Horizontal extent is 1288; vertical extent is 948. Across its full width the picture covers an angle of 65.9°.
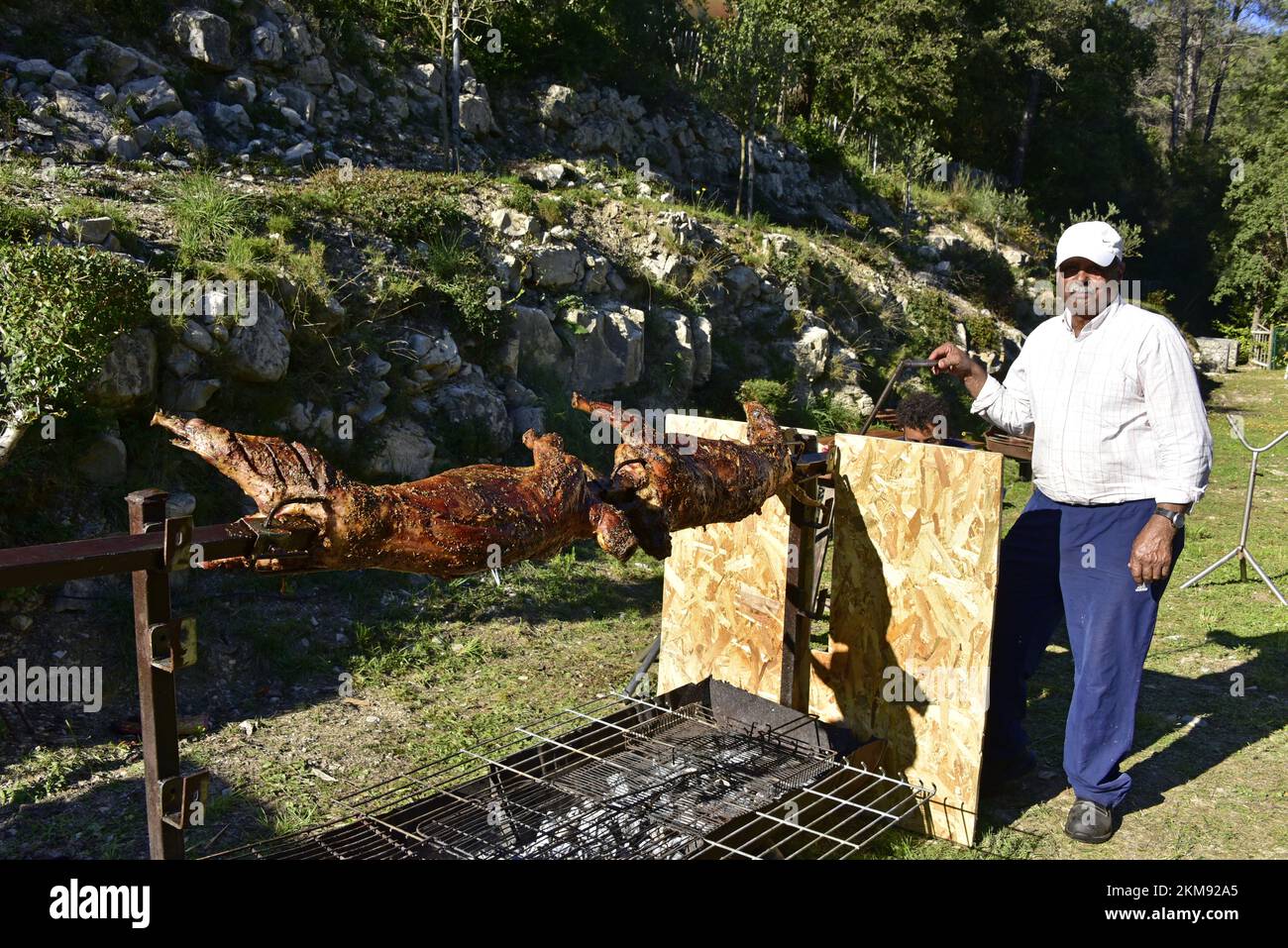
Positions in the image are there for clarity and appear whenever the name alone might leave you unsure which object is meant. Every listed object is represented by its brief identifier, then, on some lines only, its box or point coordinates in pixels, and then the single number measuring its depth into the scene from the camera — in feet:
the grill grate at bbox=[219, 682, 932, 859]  12.18
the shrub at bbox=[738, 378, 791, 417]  42.04
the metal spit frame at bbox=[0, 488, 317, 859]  8.21
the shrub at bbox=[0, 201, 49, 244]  23.75
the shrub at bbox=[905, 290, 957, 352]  56.70
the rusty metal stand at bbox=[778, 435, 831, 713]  15.93
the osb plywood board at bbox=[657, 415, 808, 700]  16.83
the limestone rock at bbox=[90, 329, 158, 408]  22.49
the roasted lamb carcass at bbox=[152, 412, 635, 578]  8.87
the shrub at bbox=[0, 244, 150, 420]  19.99
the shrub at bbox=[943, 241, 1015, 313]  67.41
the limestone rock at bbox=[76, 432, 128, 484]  22.25
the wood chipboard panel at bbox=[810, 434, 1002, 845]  14.47
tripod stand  28.59
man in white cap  13.84
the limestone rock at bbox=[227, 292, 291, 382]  25.44
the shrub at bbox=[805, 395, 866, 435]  45.75
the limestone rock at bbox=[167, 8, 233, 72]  37.58
